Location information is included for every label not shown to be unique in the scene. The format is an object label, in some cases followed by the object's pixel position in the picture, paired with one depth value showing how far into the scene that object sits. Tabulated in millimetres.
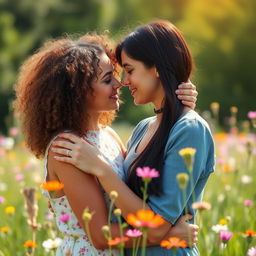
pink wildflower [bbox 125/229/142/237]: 1986
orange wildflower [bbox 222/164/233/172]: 3884
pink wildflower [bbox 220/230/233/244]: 2463
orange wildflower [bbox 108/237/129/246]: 1863
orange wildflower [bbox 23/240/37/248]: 2549
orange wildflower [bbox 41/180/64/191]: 1938
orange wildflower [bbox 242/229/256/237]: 2544
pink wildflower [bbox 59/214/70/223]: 2141
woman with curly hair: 2322
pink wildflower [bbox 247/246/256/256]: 2201
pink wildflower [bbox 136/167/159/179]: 1944
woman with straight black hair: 2268
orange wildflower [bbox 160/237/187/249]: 1876
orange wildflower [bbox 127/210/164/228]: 1772
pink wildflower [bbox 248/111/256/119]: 3017
